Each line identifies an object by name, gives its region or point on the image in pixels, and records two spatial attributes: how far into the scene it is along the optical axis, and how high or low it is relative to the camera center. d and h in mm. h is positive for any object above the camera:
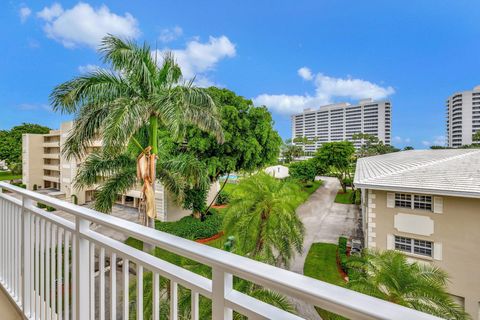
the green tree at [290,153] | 54000 +1645
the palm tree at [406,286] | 4434 -2423
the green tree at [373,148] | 47125 +2300
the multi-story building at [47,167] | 24219 -488
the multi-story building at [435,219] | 7020 -1837
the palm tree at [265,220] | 7320 -1808
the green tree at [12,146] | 34459 +2291
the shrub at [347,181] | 27000 -2287
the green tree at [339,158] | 26141 +265
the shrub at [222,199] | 21469 -3295
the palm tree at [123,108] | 6906 +1584
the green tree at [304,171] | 29672 -1274
